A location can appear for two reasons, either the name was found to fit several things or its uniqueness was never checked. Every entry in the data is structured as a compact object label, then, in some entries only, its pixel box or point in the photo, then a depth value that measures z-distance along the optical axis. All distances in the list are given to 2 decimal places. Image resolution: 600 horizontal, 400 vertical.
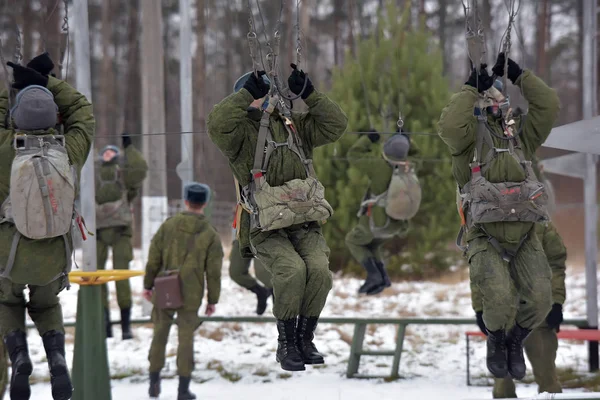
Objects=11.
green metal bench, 17.23
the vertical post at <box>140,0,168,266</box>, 23.41
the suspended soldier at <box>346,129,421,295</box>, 16.47
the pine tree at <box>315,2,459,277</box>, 25.58
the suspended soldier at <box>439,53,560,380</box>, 9.98
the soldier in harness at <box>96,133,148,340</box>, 18.73
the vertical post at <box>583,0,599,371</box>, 17.28
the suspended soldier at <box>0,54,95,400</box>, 8.96
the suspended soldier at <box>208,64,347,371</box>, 9.31
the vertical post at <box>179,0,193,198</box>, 18.66
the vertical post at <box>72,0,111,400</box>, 13.09
